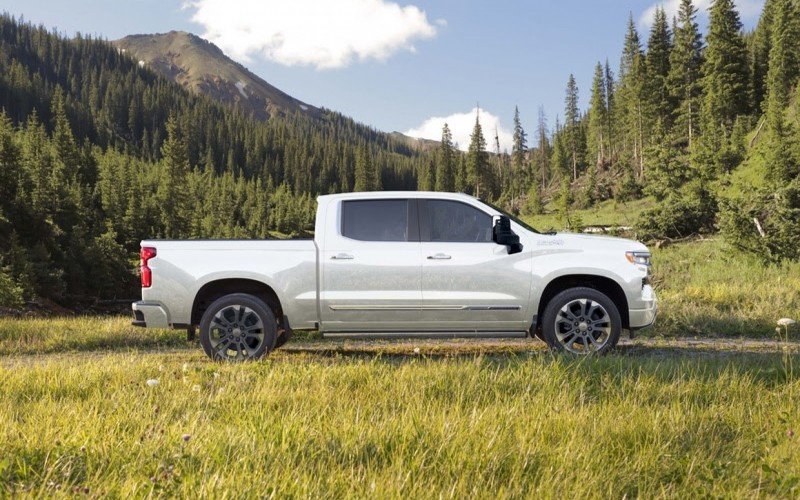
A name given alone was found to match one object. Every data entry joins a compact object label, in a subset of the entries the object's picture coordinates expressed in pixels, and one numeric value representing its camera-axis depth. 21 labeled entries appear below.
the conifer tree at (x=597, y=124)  81.00
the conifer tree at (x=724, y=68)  54.62
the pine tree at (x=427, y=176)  117.76
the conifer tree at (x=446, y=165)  101.94
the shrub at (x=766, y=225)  16.48
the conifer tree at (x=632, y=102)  66.19
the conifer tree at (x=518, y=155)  100.43
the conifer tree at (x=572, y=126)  91.19
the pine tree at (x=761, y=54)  61.81
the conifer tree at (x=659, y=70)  64.94
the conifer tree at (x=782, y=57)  48.88
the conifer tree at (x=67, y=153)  67.62
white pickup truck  6.62
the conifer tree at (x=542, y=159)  100.82
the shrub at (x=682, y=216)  26.97
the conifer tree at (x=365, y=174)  137.74
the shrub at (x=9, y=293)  22.72
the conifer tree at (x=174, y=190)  62.94
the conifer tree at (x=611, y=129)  81.31
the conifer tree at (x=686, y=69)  61.34
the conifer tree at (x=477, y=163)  89.75
